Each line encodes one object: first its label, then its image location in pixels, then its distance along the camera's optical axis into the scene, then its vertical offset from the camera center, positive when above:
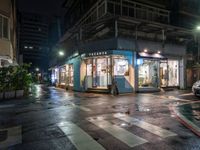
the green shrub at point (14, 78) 11.63 -0.13
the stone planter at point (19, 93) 11.84 -1.33
